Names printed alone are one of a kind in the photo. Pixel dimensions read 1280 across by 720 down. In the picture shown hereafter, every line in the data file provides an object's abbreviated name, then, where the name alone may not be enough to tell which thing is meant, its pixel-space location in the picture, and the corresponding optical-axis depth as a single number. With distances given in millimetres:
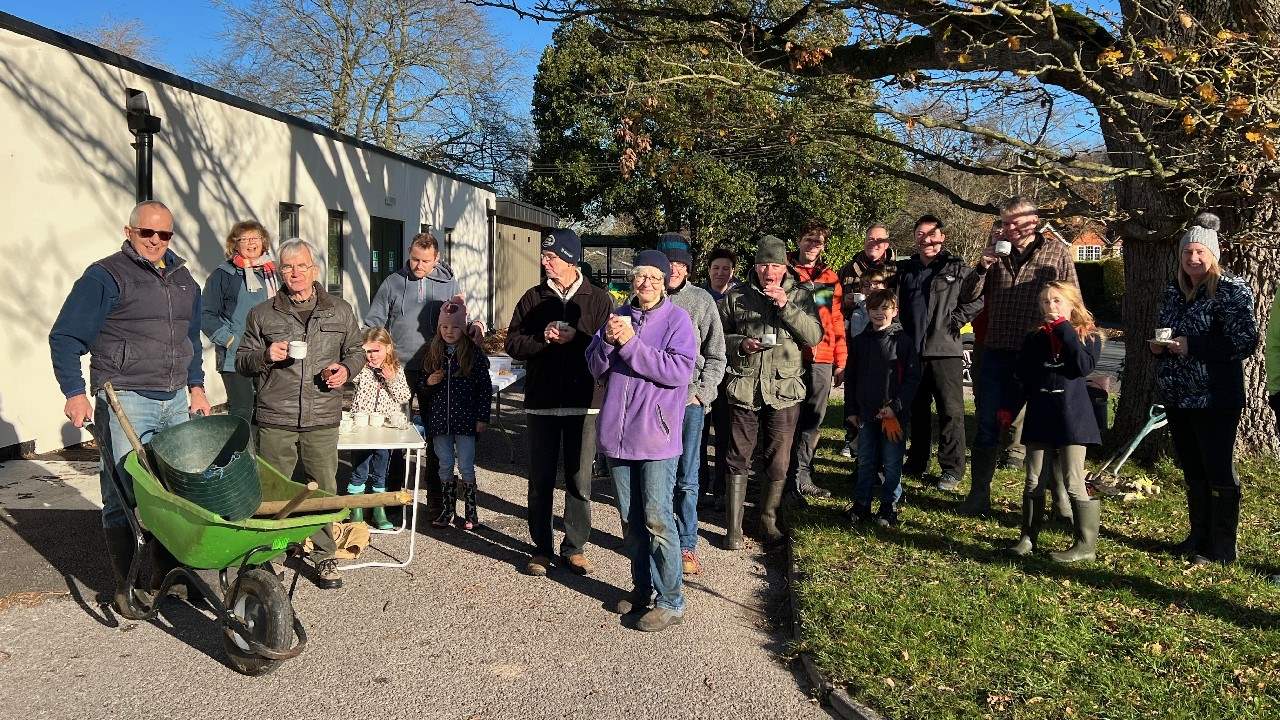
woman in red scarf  6746
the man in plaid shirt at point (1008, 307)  6547
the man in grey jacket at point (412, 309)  6520
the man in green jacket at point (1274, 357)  5152
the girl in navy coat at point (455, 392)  6426
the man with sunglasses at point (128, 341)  4574
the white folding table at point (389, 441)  5688
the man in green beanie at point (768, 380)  6203
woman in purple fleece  4703
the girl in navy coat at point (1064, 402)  5520
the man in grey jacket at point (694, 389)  5566
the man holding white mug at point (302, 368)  5234
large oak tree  6145
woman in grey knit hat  5449
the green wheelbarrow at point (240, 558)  3916
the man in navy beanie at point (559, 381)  5500
